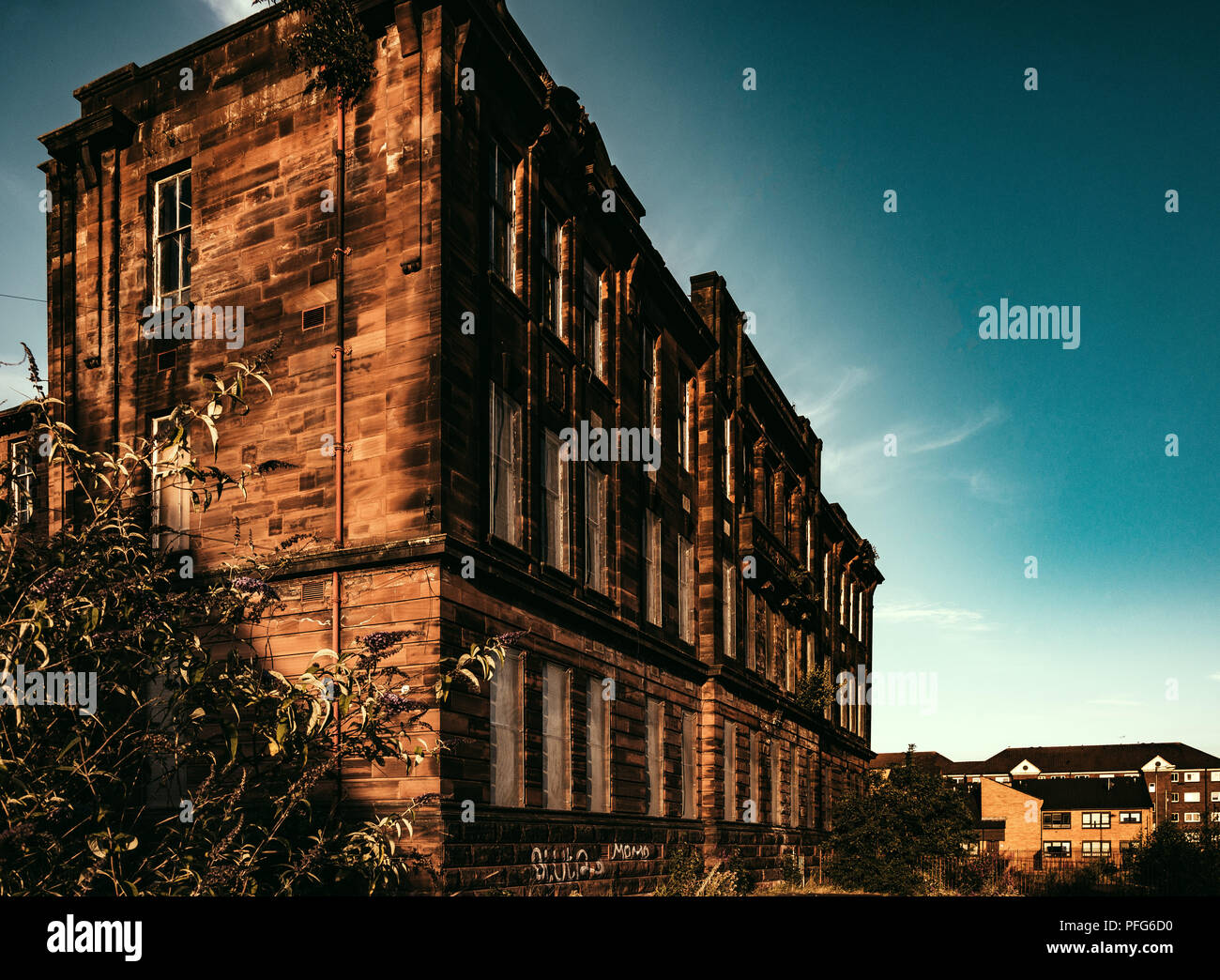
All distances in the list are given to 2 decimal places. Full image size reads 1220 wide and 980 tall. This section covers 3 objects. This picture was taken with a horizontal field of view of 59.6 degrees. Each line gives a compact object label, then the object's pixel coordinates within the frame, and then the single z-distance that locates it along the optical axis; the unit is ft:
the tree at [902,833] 105.09
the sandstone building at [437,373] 53.36
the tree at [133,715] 32.91
